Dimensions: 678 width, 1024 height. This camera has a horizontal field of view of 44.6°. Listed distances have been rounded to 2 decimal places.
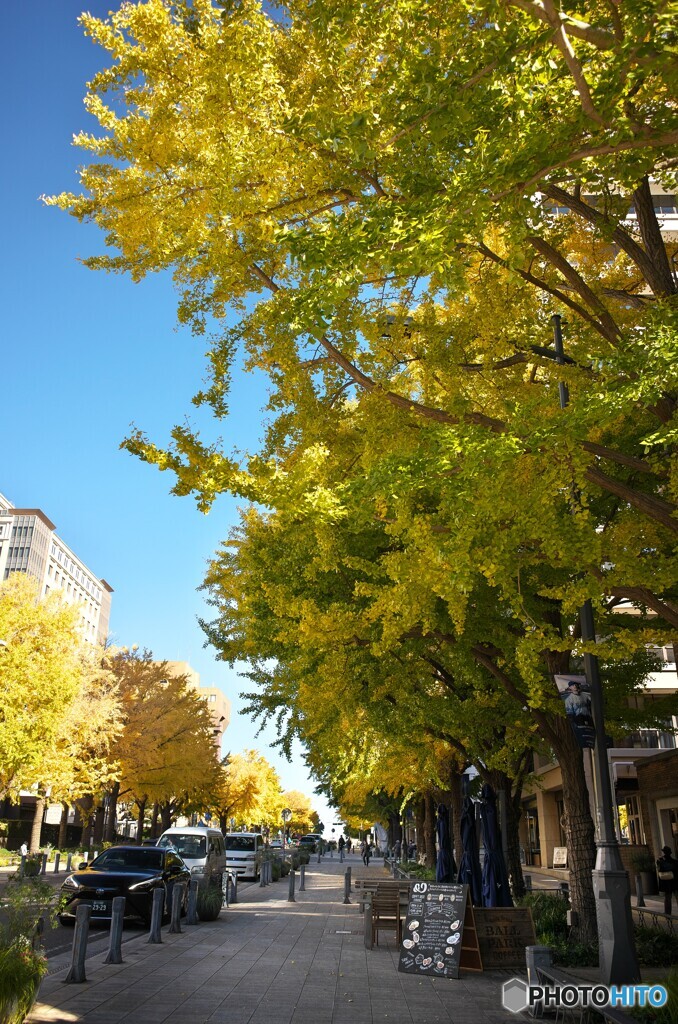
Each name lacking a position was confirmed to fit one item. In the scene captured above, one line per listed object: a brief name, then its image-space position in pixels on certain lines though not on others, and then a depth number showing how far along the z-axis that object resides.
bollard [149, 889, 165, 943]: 13.85
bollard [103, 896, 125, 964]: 11.34
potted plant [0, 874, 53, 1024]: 6.88
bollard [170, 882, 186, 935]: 15.07
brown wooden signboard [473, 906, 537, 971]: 12.40
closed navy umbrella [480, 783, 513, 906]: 14.46
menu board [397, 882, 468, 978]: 11.83
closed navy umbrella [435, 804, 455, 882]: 19.94
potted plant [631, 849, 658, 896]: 27.61
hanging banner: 10.51
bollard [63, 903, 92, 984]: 9.91
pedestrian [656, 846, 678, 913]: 19.52
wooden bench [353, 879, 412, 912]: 15.73
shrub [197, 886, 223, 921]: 17.41
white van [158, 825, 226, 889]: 21.20
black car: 15.38
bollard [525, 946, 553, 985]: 9.18
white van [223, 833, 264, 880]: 34.19
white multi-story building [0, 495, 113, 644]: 95.06
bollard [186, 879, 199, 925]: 16.66
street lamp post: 9.03
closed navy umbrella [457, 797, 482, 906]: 15.41
